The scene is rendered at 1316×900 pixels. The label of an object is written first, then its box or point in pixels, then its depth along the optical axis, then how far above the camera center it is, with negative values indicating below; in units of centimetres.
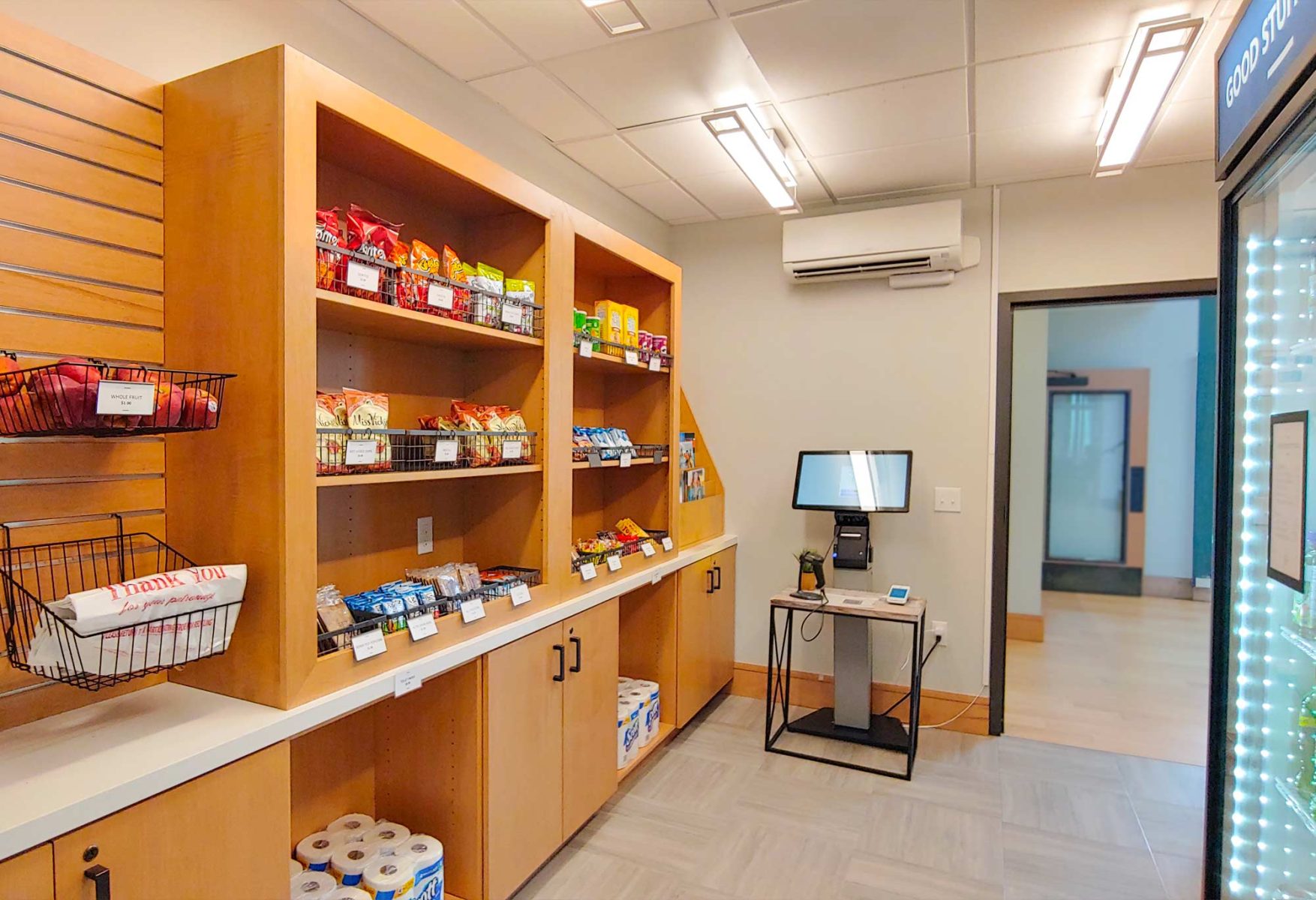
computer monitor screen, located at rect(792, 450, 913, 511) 356 -20
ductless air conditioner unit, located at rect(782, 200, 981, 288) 354 +101
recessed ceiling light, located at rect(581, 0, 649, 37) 213 +131
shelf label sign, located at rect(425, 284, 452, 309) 199 +40
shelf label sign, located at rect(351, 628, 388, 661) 170 -50
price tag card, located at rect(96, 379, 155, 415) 126 +7
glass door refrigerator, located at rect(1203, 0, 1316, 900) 141 -11
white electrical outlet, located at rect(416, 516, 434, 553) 242 -33
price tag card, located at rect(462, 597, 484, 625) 203 -50
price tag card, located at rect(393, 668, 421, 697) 179 -62
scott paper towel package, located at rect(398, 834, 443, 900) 196 -119
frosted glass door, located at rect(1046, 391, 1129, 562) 724 -34
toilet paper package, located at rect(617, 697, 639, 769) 297 -123
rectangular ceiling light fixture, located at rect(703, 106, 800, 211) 255 +114
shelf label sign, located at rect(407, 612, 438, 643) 187 -50
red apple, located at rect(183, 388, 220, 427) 144 +6
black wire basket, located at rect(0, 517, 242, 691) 126 -36
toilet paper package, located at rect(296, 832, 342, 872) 198 -116
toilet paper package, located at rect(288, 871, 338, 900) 183 -117
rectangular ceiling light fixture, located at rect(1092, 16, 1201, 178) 201 +115
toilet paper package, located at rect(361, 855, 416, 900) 187 -117
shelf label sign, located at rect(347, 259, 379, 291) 173 +40
